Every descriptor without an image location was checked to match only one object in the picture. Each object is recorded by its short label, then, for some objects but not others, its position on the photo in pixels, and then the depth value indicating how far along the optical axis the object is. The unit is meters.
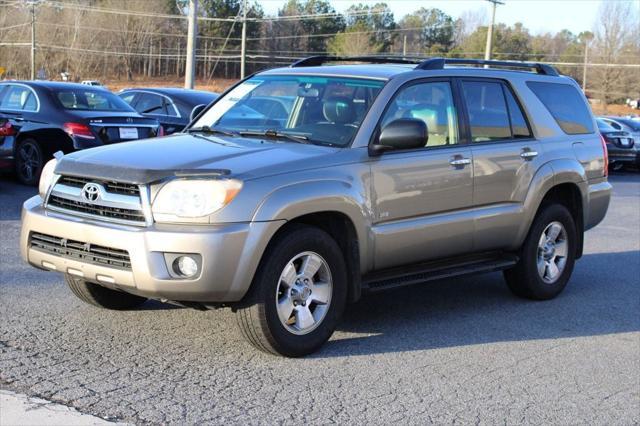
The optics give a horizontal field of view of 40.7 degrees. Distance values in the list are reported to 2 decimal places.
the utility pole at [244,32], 45.02
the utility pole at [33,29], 63.08
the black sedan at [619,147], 22.88
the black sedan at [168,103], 14.90
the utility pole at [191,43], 26.14
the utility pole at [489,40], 43.06
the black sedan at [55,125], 12.25
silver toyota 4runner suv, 5.00
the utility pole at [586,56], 76.00
